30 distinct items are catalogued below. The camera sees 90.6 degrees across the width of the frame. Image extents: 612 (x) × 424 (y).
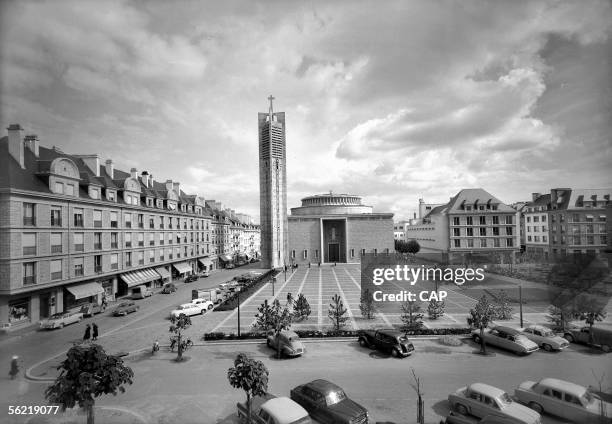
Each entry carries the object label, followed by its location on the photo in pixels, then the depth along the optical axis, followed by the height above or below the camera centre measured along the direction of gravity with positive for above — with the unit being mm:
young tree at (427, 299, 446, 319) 26000 -7513
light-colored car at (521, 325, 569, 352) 18734 -7547
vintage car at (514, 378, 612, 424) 11373 -7195
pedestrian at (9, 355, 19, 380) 15890 -7279
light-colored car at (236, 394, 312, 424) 10508 -6709
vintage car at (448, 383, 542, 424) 10991 -7094
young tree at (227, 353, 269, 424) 11117 -5620
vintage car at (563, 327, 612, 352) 18828 -7610
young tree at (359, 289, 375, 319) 26188 -7180
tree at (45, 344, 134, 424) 10039 -5106
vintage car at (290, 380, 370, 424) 11258 -7094
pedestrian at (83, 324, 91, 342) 21494 -7485
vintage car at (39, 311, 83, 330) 25047 -7819
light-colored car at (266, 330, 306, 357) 18375 -7472
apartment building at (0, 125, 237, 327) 23578 -297
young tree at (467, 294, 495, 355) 18672 -6219
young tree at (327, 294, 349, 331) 23172 -7360
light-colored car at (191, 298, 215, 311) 29969 -7780
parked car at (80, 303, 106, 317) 29453 -8104
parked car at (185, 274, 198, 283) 50156 -8717
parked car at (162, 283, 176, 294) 41250 -8485
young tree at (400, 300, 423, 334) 23233 -7446
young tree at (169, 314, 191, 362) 18531 -6325
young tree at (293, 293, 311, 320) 26344 -7526
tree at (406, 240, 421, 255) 81969 -6745
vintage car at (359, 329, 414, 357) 18109 -7392
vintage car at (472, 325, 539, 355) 18266 -7516
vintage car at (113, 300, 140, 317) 29531 -8080
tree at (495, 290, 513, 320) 26062 -7752
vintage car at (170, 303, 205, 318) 28469 -7874
